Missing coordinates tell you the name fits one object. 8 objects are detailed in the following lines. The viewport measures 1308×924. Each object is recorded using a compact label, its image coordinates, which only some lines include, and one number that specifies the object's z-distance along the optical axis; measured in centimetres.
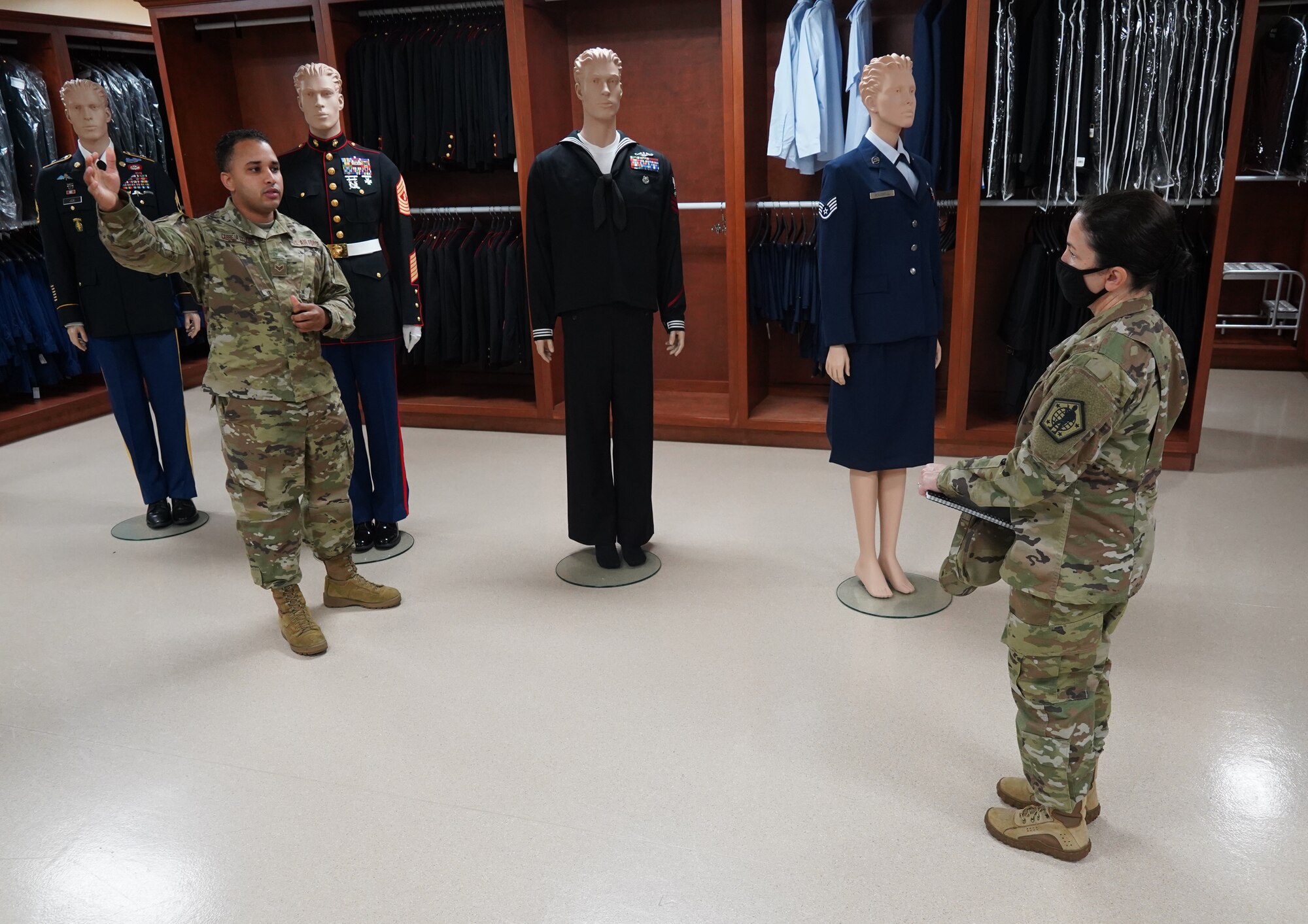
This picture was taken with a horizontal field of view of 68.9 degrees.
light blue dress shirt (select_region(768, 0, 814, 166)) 484
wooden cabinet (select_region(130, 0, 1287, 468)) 482
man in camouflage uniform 294
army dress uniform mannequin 404
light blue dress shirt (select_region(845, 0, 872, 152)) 472
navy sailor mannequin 335
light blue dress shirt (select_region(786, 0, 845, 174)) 480
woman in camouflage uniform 178
